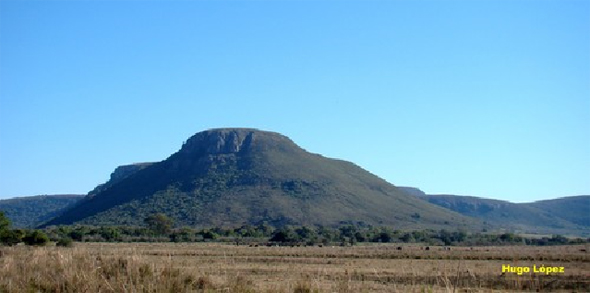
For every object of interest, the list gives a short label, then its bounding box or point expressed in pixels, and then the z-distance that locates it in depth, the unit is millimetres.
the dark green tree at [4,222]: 63759
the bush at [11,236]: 60000
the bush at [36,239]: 59375
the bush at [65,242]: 59938
